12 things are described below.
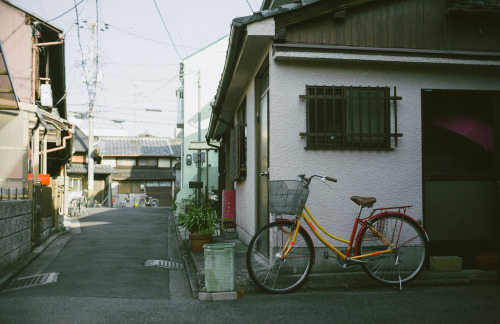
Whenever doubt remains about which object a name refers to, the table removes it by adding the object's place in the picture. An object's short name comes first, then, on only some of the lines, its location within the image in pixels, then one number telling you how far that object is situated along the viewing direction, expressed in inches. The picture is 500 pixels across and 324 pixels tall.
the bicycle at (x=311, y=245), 196.5
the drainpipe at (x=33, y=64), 443.5
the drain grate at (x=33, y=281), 242.4
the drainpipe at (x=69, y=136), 594.3
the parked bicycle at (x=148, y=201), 1466.5
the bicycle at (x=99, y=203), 1266.0
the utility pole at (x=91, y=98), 1126.4
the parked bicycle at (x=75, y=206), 736.3
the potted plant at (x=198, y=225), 331.9
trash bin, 198.4
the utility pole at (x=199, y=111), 932.3
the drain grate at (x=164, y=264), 302.5
